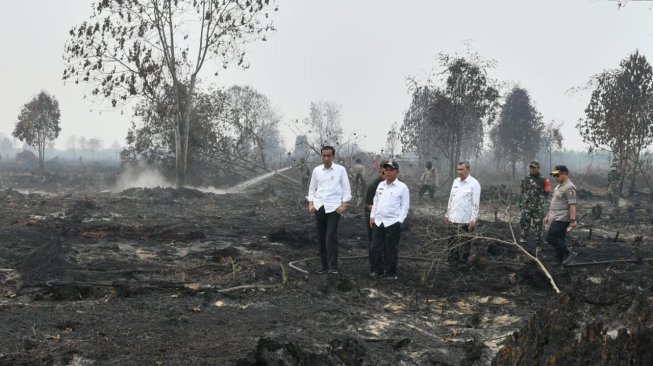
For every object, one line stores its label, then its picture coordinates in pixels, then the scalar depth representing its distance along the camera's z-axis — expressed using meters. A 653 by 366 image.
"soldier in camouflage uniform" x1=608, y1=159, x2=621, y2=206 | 19.33
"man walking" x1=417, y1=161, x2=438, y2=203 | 19.50
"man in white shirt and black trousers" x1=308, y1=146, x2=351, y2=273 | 7.17
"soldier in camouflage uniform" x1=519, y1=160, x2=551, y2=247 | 9.42
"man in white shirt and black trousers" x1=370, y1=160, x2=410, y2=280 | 6.93
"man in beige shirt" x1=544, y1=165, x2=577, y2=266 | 7.95
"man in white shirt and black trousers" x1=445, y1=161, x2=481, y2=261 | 7.64
